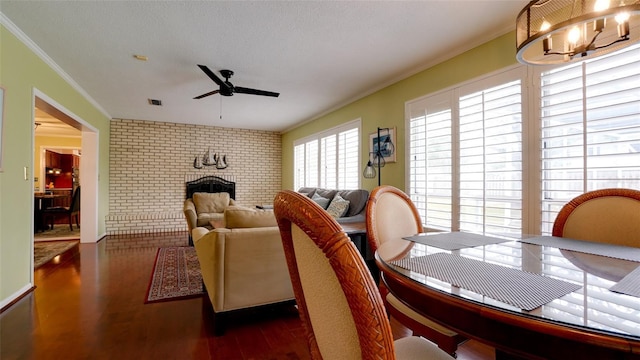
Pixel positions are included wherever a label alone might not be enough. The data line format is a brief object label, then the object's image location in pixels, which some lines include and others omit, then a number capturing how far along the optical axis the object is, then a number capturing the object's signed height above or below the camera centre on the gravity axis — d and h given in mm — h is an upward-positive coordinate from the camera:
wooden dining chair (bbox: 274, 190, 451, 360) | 439 -187
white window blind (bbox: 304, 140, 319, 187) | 5912 +333
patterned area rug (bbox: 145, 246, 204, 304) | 2719 -1066
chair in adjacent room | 6023 -640
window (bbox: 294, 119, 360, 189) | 4703 +392
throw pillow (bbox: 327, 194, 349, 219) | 3883 -372
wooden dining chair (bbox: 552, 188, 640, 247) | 1413 -200
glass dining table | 572 -291
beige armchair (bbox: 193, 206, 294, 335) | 2047 -604
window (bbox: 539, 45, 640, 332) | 1815 +352
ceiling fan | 3311 +1055
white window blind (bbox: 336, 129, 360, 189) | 4621 +318
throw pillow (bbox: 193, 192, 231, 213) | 5457 -438
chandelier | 1003 +648
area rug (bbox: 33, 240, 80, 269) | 3765 -1041
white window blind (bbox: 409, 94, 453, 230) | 3037 +219
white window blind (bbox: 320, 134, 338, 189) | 5230 +332
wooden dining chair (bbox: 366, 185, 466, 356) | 1149 -298
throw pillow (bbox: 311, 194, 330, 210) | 4451 -319
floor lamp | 3799 +355
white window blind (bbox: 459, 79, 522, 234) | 2461 +179
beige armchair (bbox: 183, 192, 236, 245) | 4879 -487
